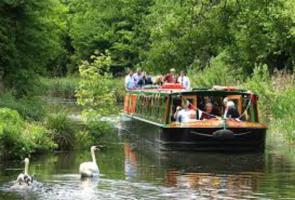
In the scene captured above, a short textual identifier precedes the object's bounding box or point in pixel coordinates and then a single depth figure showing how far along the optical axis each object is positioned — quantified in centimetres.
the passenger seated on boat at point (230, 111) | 2666
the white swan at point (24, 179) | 1788
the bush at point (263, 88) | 3402
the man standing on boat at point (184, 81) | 3331
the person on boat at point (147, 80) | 3875
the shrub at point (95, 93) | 2702
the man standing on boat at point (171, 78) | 3436
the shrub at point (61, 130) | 2503
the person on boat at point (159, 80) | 3601
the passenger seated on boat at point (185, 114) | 2662
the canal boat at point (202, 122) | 2539
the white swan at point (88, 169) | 1958
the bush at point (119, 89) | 5906
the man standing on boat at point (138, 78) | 3853
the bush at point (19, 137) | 2234
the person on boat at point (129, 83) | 3872
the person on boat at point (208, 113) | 2705
